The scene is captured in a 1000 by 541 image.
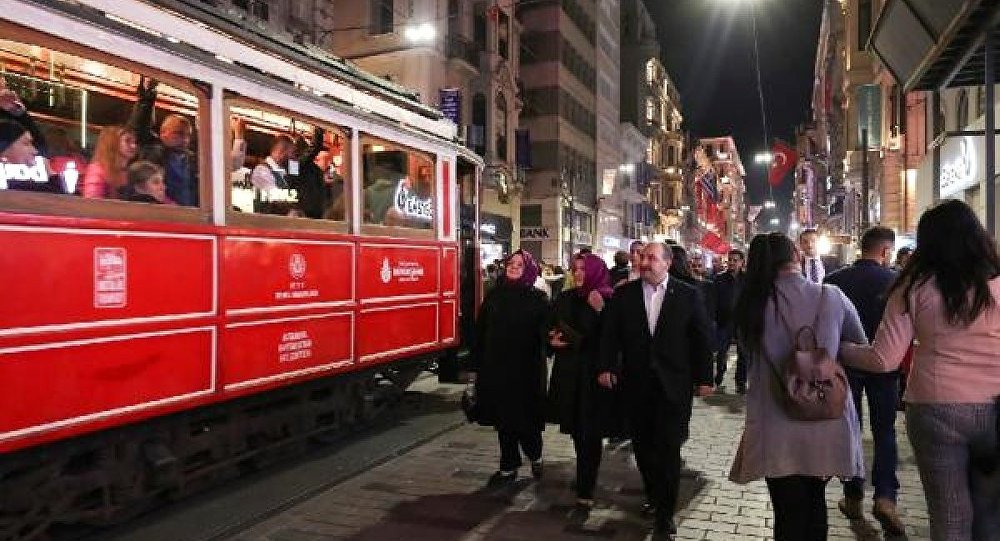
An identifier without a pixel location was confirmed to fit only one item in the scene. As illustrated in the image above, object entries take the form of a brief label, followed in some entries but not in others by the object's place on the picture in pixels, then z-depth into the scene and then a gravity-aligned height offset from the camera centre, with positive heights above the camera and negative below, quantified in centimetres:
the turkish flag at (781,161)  3625 +446
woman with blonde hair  511 +64
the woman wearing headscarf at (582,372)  571 -78
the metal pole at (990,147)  671 +98
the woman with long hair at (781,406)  387 -68
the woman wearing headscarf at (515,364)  650 -80
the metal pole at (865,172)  2227 +249
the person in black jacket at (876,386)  548 -84
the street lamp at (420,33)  2562 +755
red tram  468 -7
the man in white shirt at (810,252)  750 +10
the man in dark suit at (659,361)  524 -63
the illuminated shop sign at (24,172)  451 +51
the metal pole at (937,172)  875 +99
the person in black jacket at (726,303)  1082 -52
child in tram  537 +53
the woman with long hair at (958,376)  323 -45
